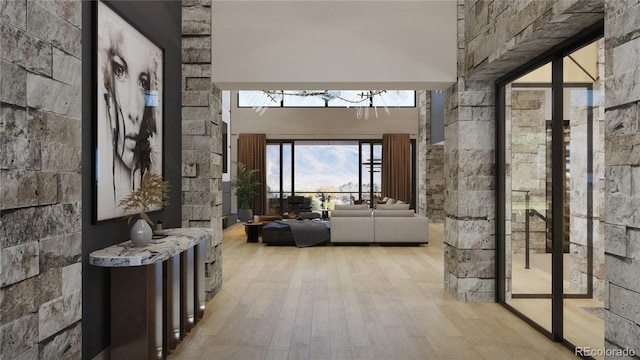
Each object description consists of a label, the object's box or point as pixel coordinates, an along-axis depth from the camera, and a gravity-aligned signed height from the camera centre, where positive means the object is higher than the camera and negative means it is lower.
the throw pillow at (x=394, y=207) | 9.02 -0.52
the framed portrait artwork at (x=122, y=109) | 2.97 +0.53
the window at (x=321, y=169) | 13.94 +0.36
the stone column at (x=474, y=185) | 4.68 -0.04
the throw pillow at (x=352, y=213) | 8.70 -0.63
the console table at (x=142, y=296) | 2.81 -0.76
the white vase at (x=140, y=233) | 3.02 -0.36
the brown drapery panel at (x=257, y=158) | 13.72 +0.69
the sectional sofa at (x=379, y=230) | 8.52 -0.93
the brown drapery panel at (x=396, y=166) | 13.72 +0.46
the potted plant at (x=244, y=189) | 12.80 -0.25
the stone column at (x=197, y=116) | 4.72 +0.68
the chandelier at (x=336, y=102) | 13.54 +2.42
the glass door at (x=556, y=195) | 3.11 -0.11
